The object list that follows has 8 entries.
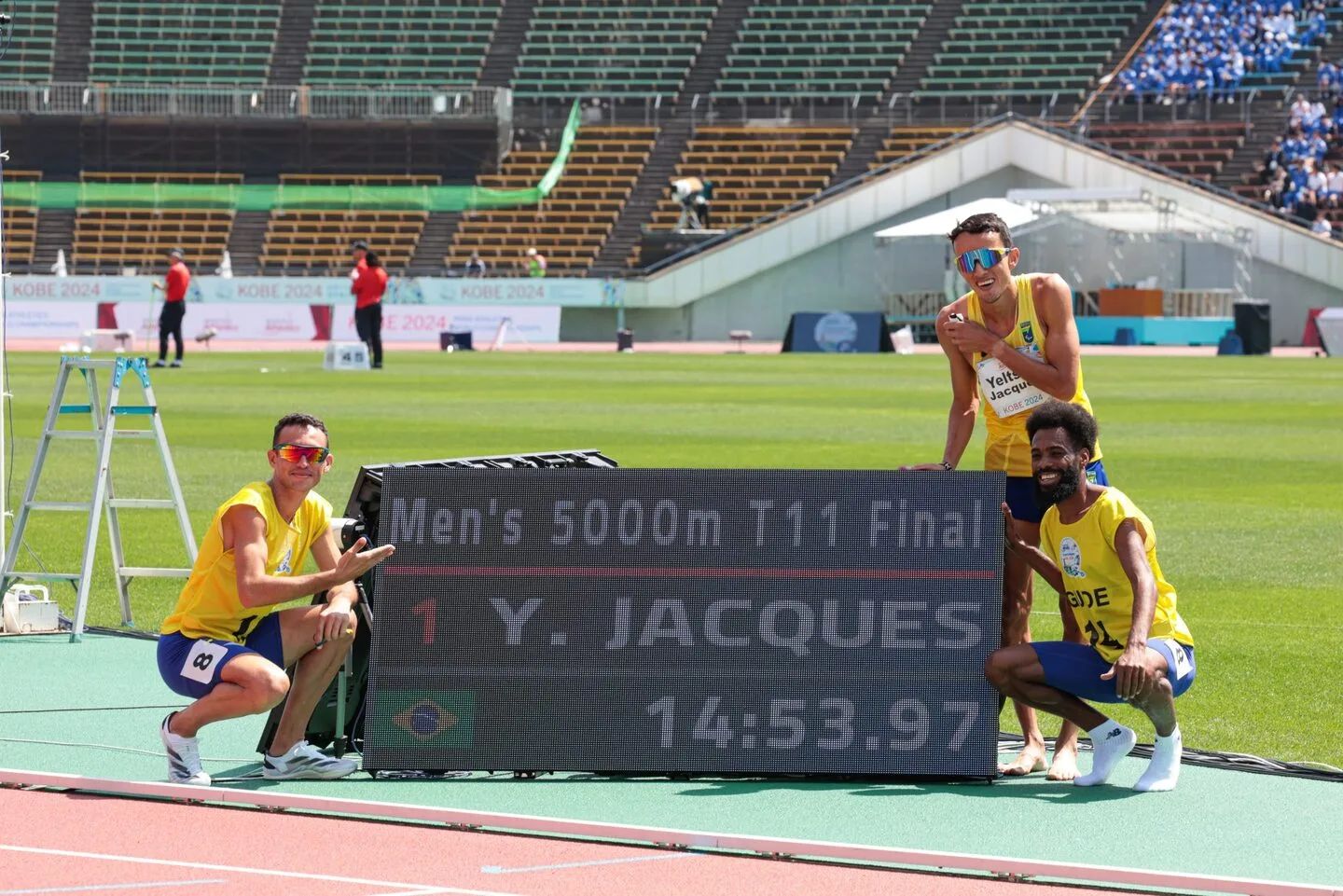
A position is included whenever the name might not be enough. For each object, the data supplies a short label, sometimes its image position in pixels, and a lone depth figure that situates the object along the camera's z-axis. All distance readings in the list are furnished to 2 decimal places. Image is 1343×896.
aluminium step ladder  19.83
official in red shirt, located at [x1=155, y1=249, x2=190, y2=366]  69.75
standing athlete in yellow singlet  14.45
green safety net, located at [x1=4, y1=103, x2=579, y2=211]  118.56
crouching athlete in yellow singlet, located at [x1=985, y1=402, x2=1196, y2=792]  13.54
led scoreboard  13.87
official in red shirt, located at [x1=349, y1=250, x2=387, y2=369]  68.19
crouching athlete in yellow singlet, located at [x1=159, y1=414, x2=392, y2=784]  13.73
